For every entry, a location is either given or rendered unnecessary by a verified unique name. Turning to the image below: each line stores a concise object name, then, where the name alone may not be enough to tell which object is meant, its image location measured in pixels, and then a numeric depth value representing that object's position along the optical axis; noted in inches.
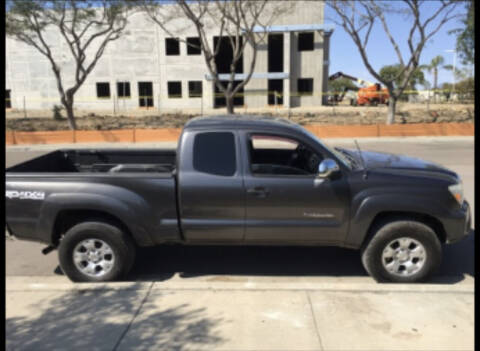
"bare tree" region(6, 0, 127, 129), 831.7
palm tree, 2802.7
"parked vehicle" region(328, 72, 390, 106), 1717.5
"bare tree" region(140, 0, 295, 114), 894.4
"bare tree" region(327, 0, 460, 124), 801.6
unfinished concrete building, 1494.8
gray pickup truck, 173.6
